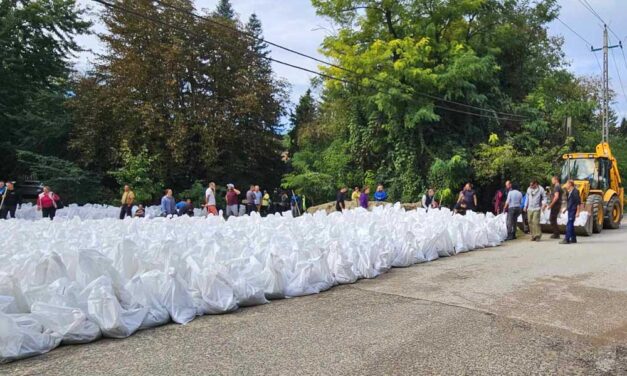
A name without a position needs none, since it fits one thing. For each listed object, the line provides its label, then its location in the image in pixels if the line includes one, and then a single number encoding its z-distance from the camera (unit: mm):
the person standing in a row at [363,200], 16656
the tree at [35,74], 23484
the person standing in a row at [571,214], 11523
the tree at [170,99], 21609
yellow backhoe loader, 14803
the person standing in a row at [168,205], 15498
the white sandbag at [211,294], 5246
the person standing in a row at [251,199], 17914
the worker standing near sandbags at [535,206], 12219
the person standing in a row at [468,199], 15219
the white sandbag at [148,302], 4797
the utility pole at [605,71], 25855
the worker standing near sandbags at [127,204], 15122
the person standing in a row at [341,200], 17672
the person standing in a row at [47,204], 14453
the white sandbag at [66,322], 4180
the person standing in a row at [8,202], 15069
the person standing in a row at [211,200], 15278
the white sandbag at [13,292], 4277
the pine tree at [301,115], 31077
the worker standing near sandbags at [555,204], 12234
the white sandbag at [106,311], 4391
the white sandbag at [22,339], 3840
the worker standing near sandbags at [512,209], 12516
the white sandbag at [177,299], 4973
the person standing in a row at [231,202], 16156
